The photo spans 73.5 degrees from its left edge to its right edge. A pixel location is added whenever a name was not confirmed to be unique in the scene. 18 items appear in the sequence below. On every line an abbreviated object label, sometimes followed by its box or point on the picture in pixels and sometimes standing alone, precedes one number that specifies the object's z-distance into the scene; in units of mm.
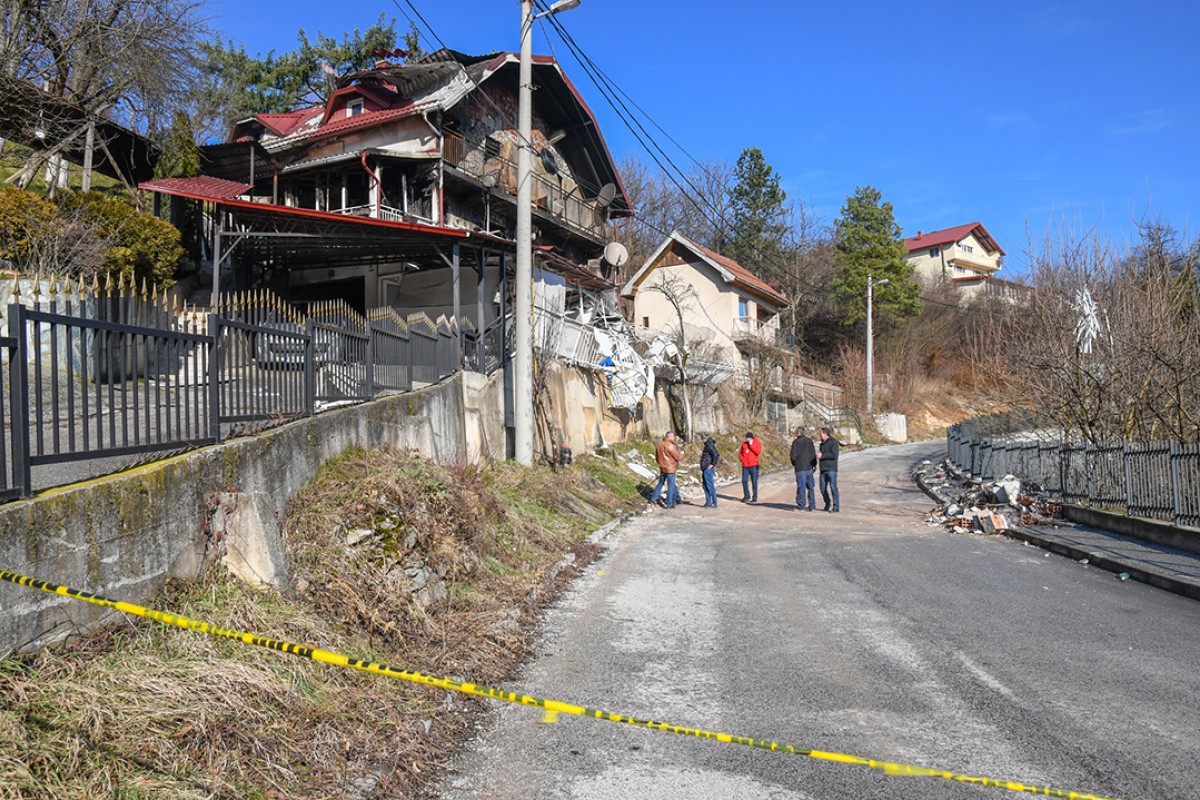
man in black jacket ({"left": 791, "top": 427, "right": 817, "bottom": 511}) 17797
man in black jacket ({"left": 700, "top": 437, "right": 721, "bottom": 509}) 17766
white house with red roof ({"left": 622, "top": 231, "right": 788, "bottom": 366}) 41031
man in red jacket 18938
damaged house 18859
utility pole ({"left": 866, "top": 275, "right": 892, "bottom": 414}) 41719
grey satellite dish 31500
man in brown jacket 17312
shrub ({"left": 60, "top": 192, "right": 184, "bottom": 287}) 15930
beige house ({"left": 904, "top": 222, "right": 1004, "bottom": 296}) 75562
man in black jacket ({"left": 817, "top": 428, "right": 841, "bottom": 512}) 17547
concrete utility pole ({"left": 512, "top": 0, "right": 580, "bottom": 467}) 13703
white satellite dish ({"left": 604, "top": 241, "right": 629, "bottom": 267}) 31359
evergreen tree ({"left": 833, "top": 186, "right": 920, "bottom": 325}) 52000
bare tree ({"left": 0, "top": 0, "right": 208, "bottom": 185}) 18328
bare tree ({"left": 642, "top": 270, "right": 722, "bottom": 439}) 28312
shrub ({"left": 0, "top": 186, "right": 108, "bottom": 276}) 13570
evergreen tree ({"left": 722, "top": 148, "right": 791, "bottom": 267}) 53094
